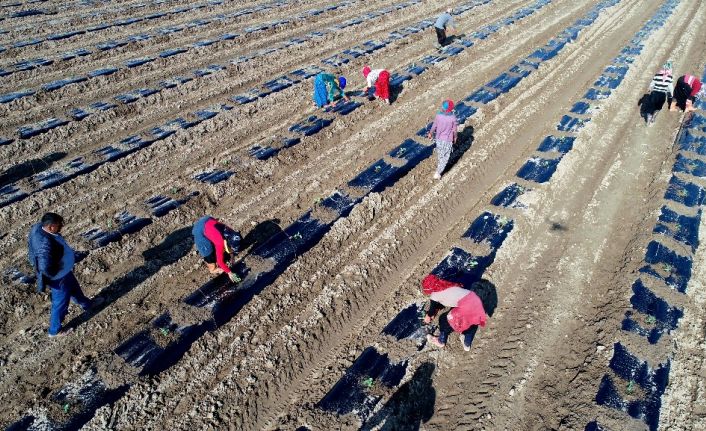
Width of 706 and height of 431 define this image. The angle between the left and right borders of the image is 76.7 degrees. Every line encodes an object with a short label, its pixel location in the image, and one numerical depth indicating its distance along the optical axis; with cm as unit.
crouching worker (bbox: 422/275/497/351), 543
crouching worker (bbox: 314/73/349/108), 1140
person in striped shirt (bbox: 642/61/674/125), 1095
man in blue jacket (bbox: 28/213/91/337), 558
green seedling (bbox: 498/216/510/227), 795
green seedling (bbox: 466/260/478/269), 709
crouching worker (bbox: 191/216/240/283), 636
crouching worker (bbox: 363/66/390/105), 1146
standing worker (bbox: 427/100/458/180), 838
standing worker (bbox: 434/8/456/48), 1494
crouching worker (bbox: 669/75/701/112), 1070
